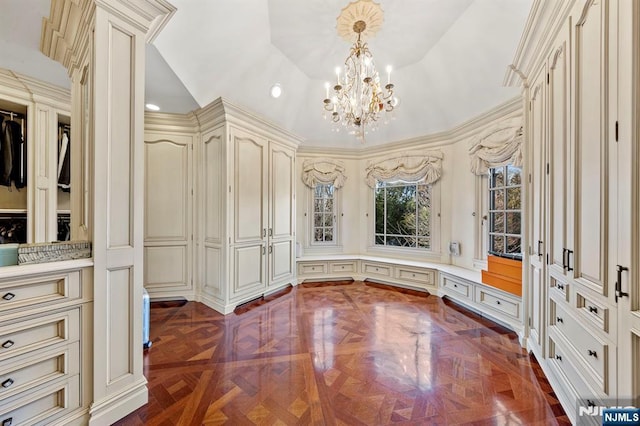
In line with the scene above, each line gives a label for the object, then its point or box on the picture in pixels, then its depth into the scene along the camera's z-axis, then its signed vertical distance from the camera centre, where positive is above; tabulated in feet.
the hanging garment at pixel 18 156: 8.92 +1.91
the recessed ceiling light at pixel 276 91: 12.67 +6.01
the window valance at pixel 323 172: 17.51 +2.78
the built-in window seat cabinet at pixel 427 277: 10.09 -3.51
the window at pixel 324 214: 18.02 -0.07
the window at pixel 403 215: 16.03 -0.10
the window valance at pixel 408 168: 15.15 +2.82
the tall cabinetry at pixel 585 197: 3.85 +0.31
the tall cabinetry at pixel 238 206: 11.71 +0.31
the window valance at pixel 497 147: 10.64 +2.98
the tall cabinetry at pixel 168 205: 12.42 +0.36
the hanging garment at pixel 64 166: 9.85 +1.76
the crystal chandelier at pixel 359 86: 8.99 +4.72
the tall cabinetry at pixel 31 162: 8.95 +1.76
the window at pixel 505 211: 11.43 +0.13
